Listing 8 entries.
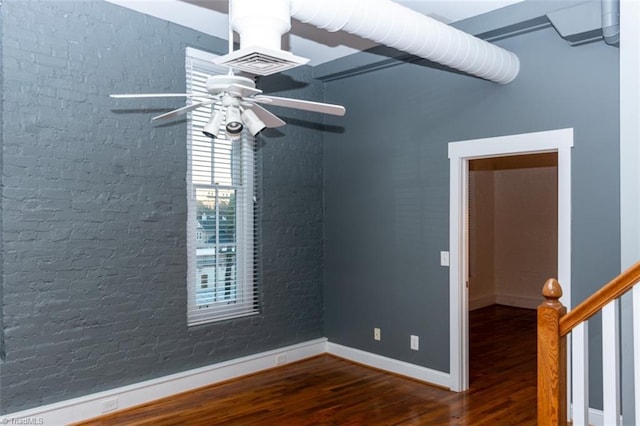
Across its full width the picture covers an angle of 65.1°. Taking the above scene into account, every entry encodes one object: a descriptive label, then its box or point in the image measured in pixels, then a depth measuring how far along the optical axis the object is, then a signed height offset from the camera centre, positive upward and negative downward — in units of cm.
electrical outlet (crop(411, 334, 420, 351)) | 455 -117
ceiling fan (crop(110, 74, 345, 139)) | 256 +62
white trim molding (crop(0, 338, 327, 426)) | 342 -137
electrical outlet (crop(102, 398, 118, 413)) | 368 -140
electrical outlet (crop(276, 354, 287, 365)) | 483 -140
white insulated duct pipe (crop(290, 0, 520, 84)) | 267 +109
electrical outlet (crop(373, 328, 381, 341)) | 486 -116
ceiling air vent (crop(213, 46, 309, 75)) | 222 +71
